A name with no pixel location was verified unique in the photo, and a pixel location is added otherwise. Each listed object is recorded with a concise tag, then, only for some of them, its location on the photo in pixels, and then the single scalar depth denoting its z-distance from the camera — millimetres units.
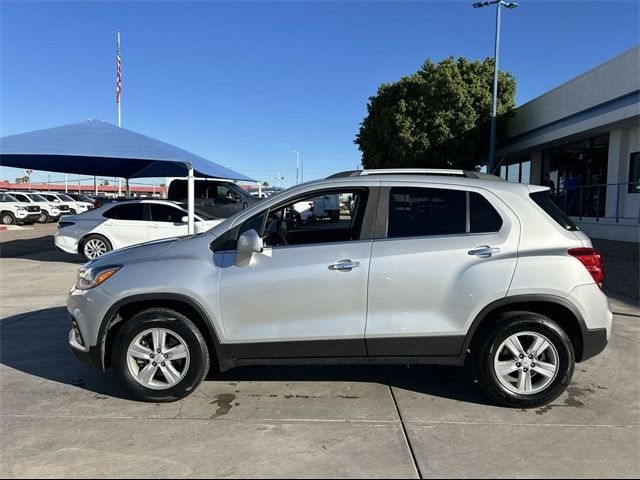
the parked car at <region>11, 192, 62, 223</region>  27484
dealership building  15719
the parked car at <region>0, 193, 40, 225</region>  25703
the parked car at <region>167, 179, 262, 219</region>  15617
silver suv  3924
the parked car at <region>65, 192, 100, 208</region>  34281
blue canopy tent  10102
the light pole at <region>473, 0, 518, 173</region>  21844
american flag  30933
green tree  24719
